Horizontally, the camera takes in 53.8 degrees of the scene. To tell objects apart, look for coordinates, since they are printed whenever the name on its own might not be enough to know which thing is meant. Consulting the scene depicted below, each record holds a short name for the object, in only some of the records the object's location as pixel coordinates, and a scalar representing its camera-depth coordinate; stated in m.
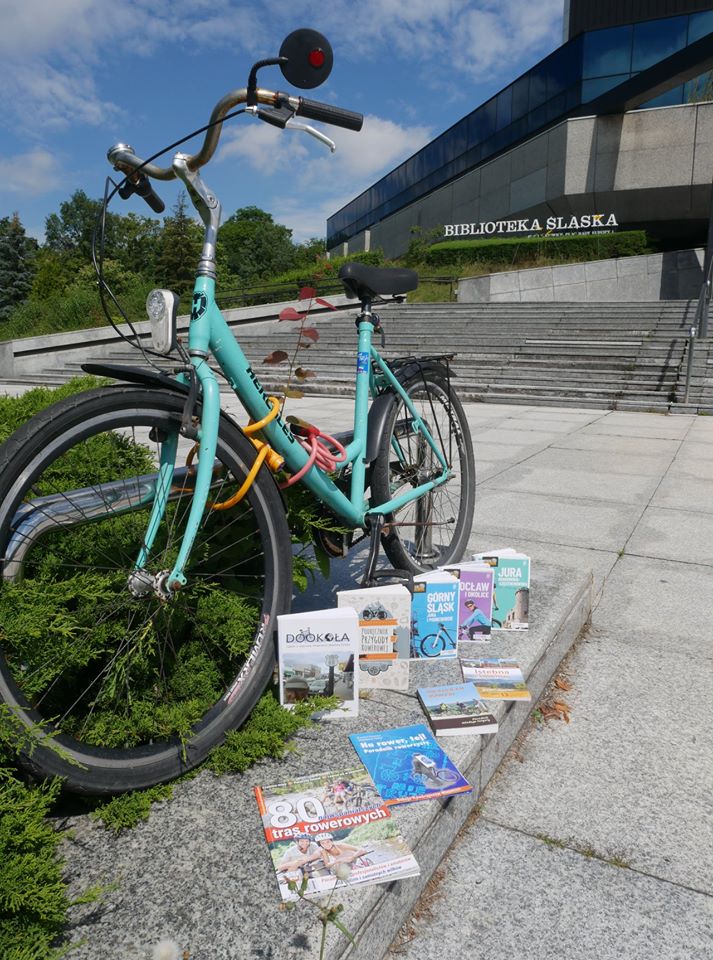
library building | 27.00
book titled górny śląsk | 2.64
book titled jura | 2.88
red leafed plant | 2.62
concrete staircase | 13.16
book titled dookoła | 2.14
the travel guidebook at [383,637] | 2.43
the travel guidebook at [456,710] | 2.16
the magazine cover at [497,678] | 2.38
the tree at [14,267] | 44.09
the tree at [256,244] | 60.81
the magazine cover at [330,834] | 1.56
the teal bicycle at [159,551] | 1.60
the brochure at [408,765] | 1.87
